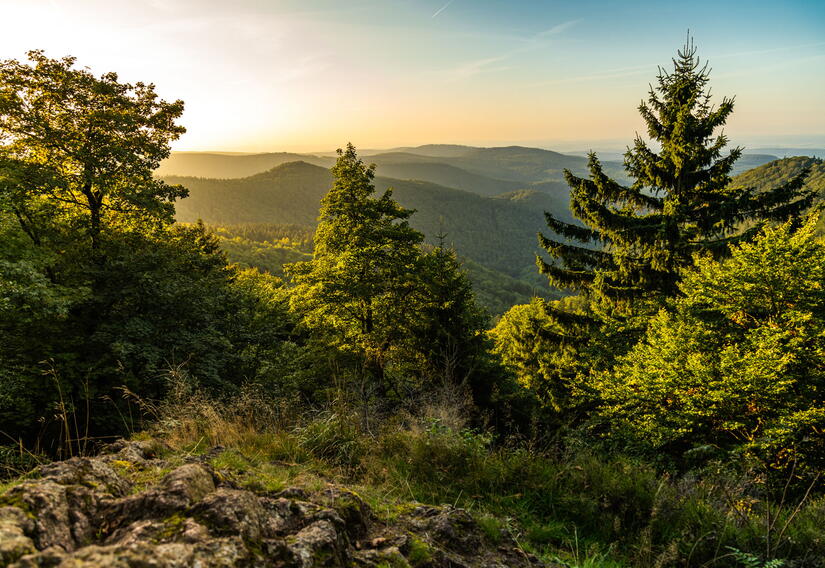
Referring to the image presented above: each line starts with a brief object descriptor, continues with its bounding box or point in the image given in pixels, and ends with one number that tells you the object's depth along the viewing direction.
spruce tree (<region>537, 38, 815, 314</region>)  11.08
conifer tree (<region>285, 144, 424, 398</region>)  14.37
